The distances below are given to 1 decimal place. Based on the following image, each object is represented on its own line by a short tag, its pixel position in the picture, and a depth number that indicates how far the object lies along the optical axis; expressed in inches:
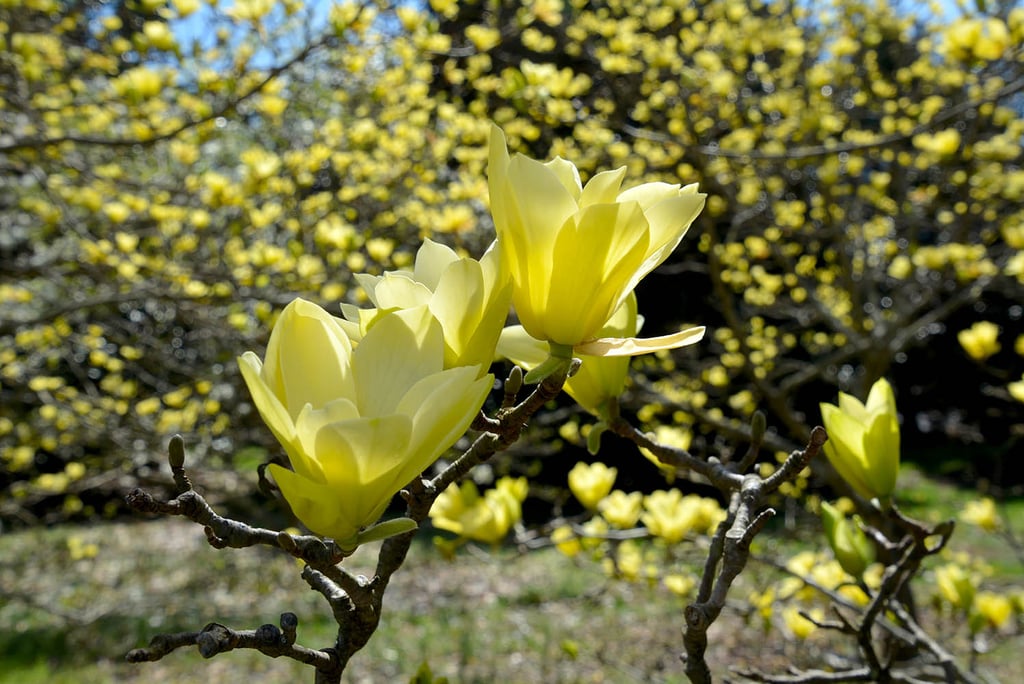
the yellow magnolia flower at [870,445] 30.1
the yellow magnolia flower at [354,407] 16.9
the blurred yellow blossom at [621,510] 68.8
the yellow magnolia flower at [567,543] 67.2
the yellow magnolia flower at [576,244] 19.6
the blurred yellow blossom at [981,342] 92.9
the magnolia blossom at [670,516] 60.1
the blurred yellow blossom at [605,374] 27.0
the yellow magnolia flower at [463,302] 18.6
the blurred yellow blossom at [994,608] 80.4
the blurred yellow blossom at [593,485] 61.2
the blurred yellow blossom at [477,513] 52.3
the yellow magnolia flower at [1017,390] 50.9
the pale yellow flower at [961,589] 52.5
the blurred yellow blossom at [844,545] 34.6
